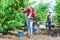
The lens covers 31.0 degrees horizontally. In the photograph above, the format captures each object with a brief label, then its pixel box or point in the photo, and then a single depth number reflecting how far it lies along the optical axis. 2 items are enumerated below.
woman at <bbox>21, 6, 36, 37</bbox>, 4.84
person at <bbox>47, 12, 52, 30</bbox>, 6.34
